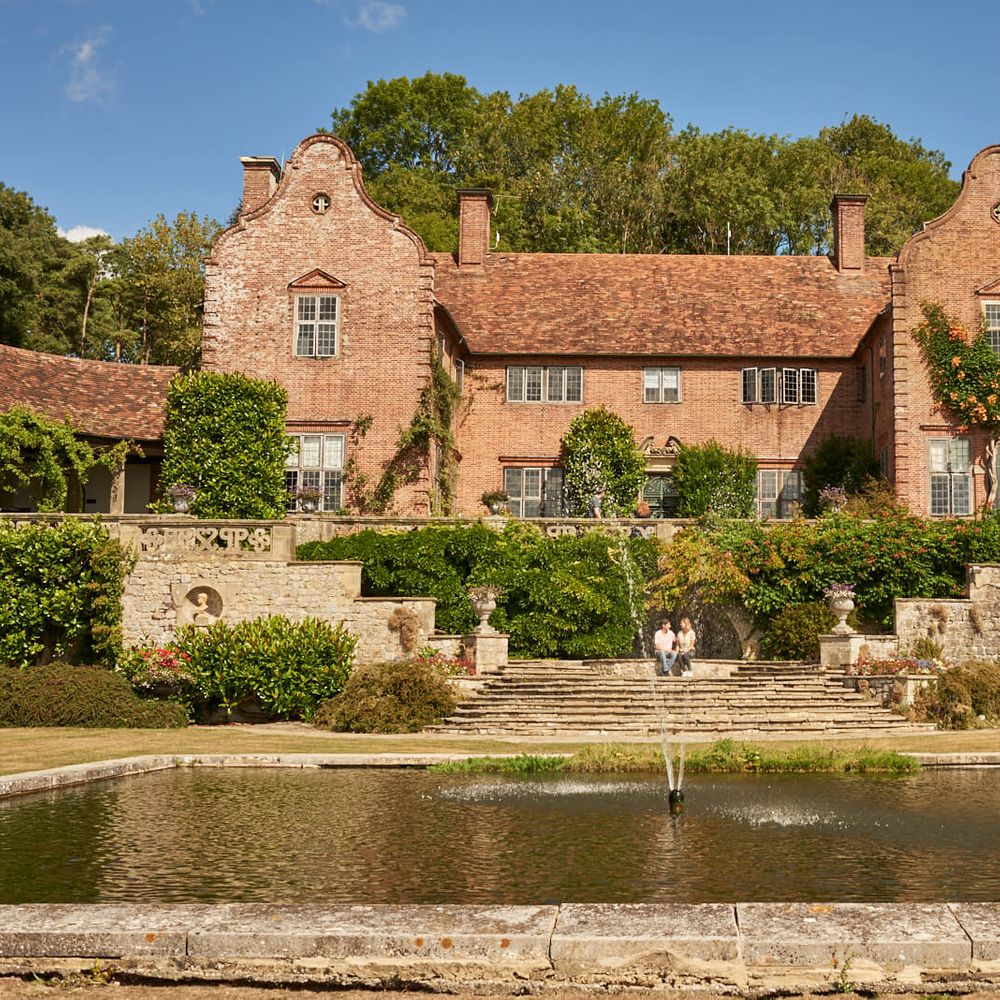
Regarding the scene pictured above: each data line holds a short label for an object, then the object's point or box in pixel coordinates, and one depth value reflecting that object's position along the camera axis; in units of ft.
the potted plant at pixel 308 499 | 100.83
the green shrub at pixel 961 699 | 68.08
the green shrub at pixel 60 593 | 77.56
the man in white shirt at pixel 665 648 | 76.95
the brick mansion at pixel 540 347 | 104.27
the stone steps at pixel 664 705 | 66.85
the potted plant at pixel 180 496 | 93.20
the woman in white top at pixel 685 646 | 76.64
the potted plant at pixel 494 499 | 103.44
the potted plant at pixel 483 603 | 79.46
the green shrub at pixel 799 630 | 81.61
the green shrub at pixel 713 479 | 110.32
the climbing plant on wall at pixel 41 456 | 95.96
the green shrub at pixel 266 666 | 72.02
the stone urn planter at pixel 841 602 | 79.56
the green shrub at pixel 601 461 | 110.63
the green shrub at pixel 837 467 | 110.11
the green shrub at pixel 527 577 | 82.84
